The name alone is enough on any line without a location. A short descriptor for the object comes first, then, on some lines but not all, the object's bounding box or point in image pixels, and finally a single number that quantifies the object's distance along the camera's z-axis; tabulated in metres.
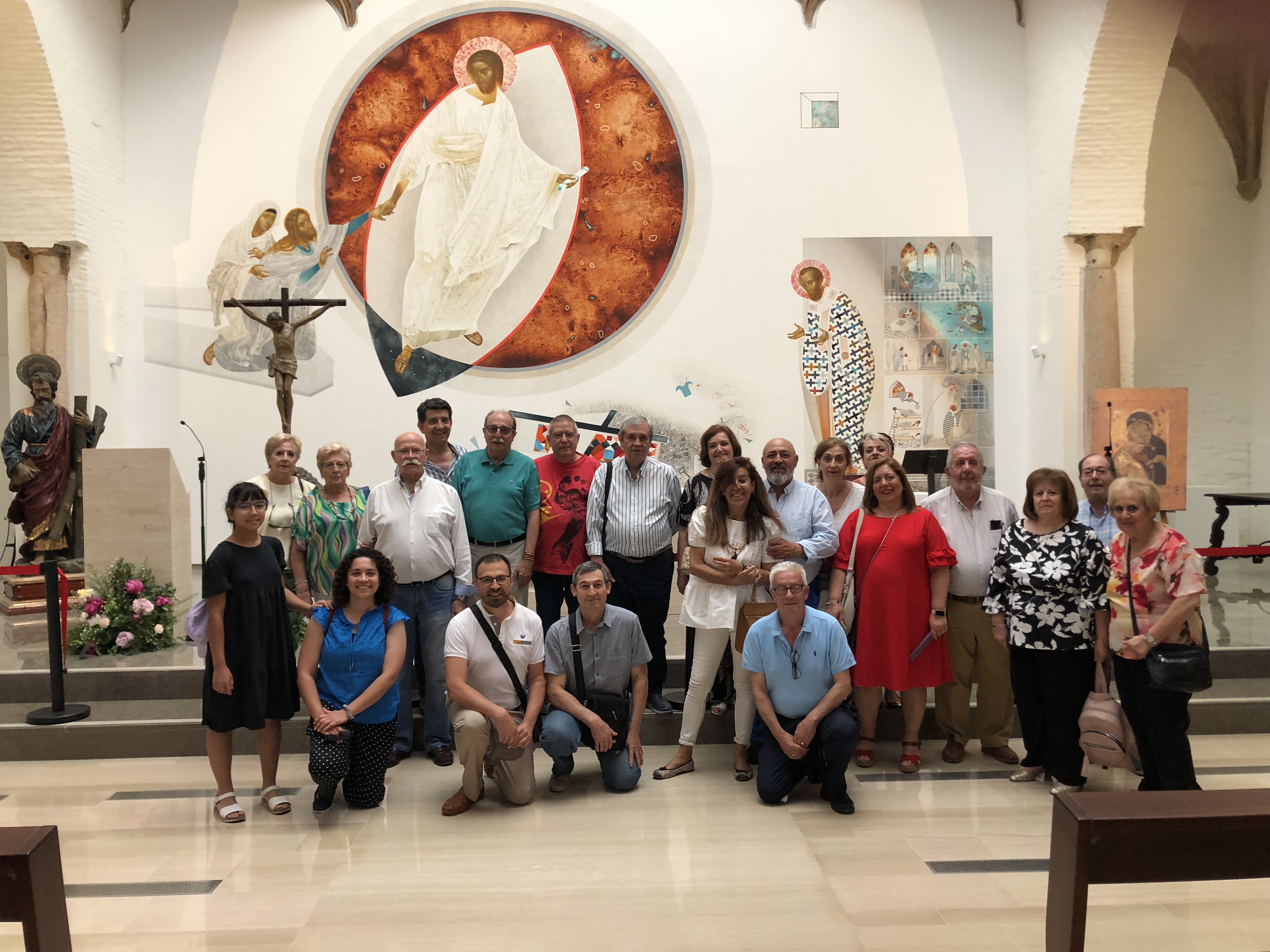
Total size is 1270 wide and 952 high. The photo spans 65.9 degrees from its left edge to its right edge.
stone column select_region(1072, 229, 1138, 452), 9.59
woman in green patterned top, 5.00
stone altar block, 7.29
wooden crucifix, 7.60
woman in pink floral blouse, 4.01
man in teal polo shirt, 5.33
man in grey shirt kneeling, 4.58
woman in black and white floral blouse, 4.36
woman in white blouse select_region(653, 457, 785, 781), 4.80
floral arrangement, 6.61
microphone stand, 7.42
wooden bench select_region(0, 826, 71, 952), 1.87
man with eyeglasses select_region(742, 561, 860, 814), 4.37
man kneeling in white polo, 4.41
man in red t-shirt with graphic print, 5.45
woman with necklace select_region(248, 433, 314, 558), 5.12
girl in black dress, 4.31
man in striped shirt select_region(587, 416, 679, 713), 5.21
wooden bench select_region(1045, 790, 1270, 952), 1.89
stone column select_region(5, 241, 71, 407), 9.59
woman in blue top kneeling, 4.38
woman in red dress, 4.82
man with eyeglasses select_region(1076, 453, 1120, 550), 4.81
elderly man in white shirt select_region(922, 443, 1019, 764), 4.98
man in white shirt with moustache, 5.01
